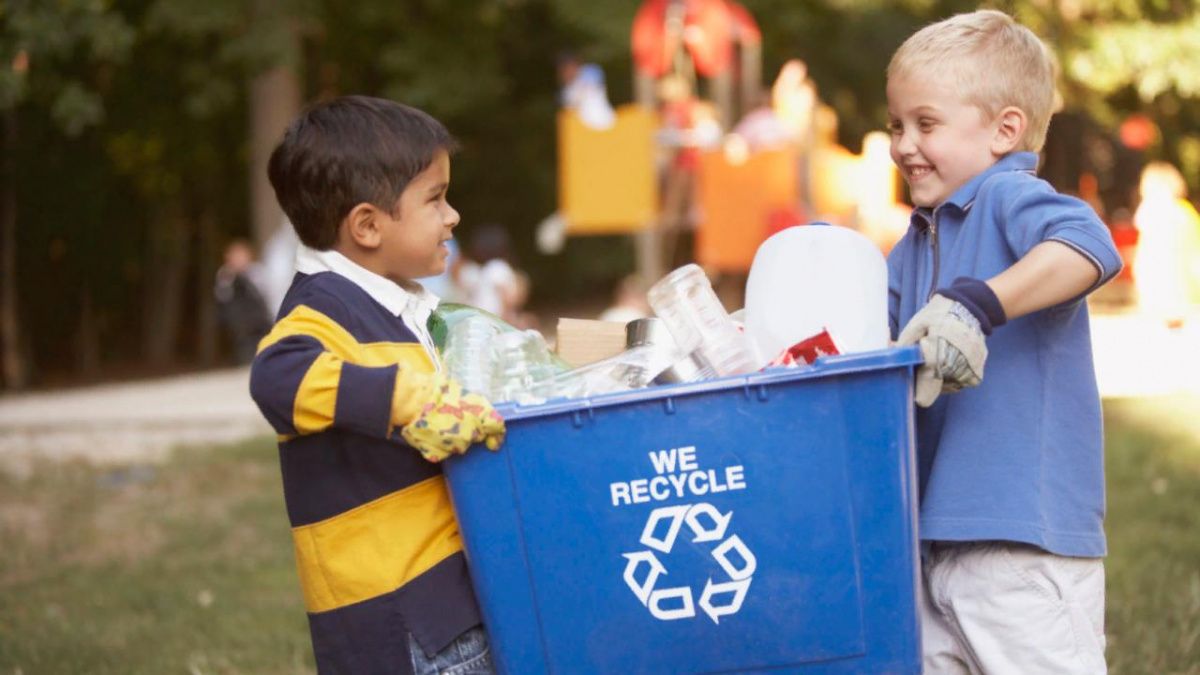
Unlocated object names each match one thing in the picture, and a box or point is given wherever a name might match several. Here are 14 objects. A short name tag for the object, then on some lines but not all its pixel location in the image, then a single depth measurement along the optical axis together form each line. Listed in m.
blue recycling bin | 2.12
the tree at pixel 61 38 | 6.91
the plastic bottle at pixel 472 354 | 2.33
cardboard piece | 2.59
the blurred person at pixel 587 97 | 13.10
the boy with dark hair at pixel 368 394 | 2.28
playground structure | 11.48
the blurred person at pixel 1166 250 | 10.01
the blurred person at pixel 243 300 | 15.69
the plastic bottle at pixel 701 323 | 2.28
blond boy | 2.43
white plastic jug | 2.33
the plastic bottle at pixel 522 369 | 2.34
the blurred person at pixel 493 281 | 10.84
